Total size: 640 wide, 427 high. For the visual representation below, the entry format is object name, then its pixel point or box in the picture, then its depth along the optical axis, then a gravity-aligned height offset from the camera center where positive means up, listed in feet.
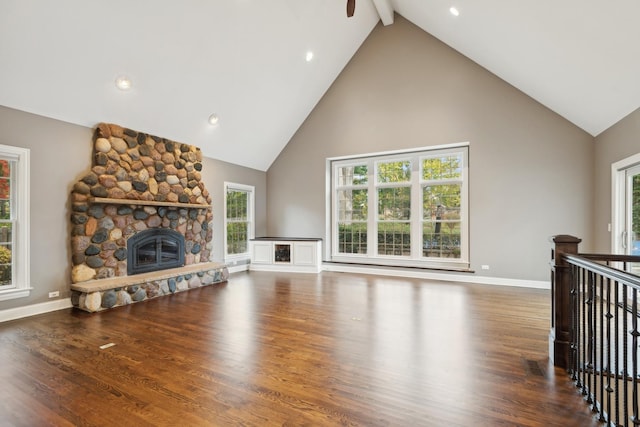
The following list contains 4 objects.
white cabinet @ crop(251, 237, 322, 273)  22.77 -3.15
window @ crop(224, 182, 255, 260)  22.86 -0.54
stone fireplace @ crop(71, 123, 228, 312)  14.10 -0.51
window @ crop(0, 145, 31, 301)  12.46 -0.29
